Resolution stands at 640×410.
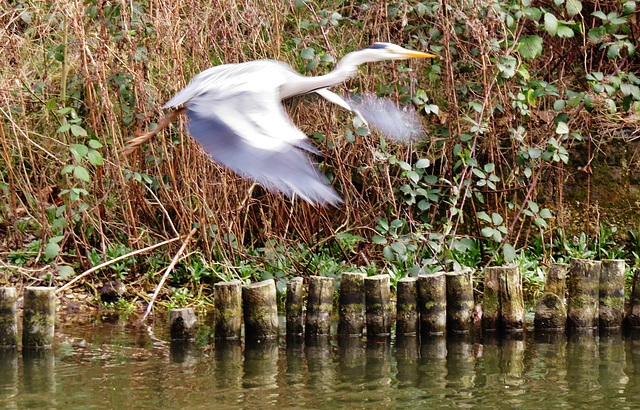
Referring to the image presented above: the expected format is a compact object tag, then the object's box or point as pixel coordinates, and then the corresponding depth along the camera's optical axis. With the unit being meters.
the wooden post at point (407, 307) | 10.67
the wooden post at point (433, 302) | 10.54
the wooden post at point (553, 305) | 10.92
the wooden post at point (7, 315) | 10.03
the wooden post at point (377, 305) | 10.59
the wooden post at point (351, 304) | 10.70
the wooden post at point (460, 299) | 10.62
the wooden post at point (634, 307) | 10.98
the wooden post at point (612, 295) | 10.94
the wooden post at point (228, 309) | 10.48
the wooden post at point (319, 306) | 10.66
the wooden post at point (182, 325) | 10.53
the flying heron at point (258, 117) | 6.38
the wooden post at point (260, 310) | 10.48
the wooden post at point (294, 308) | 10.72
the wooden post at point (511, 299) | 10.67
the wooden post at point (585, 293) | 10.84
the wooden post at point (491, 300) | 10.77
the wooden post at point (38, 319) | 10.12
